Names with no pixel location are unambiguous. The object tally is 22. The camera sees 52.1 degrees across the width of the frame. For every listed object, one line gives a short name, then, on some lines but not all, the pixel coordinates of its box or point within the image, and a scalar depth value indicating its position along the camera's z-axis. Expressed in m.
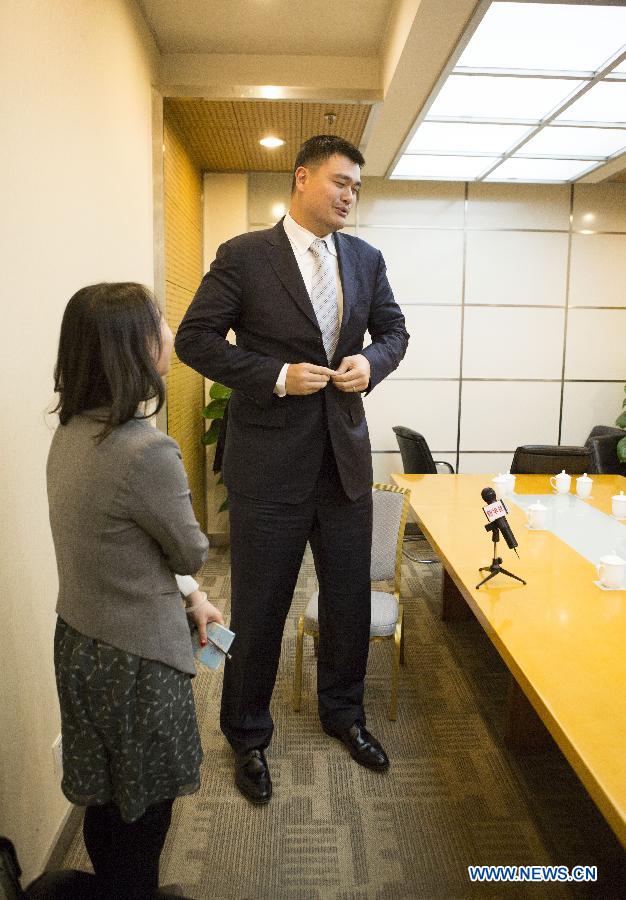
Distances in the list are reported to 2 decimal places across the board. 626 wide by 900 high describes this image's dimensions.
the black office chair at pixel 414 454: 4.15
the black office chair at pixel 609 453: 4.51
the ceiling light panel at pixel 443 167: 4.32
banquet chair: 2.65
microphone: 1.91
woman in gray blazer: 1.11
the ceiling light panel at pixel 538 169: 4.35
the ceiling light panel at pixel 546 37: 2.37
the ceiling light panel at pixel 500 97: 3.00
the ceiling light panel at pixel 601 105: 3.06
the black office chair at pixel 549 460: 3.63
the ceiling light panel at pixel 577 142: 3.69
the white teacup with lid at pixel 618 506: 2.76
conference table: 1.15
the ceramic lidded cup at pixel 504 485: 3.09
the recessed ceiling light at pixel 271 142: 4.08
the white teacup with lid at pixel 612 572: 1.88
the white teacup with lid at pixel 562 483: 3.22
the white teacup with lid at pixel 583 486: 3.12
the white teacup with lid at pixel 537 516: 2.53
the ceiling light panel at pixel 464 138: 3.67
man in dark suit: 1.90
